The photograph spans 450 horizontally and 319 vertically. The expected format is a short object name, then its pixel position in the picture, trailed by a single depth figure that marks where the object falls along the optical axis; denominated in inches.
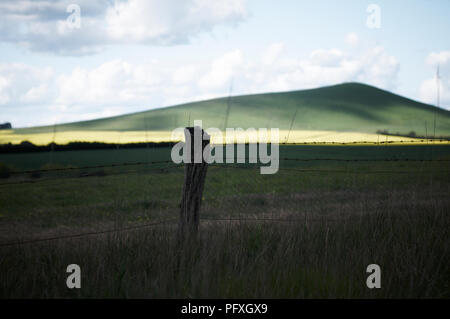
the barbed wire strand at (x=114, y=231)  185.8
